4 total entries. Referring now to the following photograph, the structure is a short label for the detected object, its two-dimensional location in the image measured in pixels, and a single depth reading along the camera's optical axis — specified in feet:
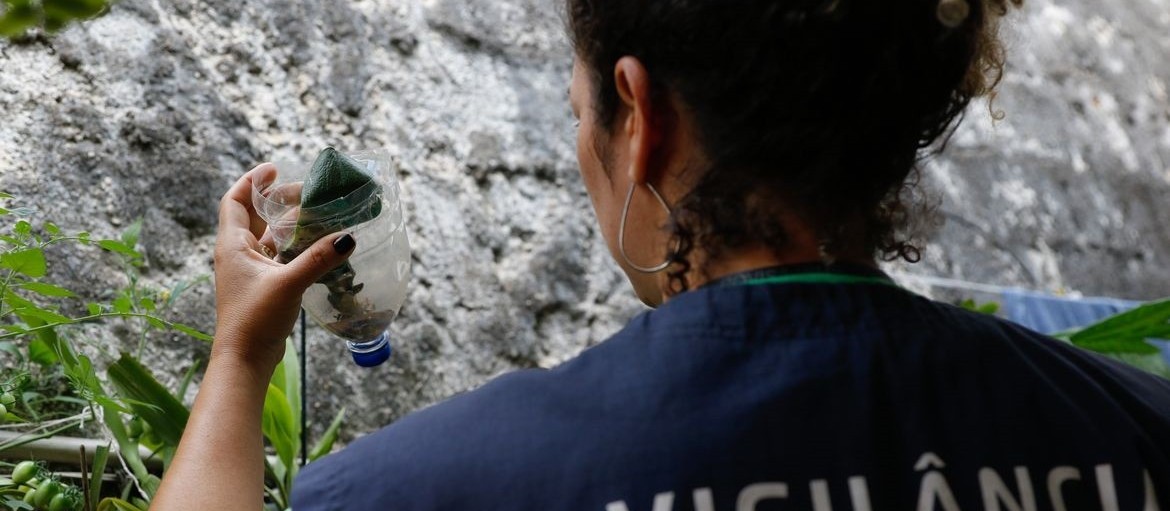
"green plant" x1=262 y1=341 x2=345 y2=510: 4.08
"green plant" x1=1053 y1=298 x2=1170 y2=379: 5.03
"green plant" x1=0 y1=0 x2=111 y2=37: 1.44
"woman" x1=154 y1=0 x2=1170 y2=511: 2.10
